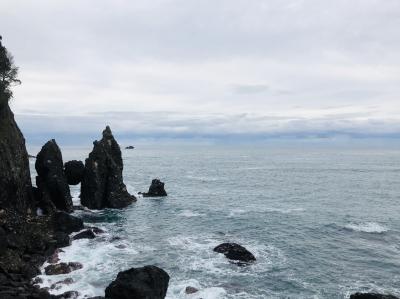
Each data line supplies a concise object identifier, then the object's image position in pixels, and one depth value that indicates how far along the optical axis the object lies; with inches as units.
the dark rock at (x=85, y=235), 2360.7
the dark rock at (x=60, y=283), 1640.0
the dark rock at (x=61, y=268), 1789.6
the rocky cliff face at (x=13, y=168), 2292.1
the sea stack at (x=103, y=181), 3179.1
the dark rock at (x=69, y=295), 1535.9
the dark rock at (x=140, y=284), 1400.1
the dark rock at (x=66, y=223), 2426.2
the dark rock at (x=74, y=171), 3265.3
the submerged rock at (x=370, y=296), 1422.2
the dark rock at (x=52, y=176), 2901.1
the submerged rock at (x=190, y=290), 1632.6
